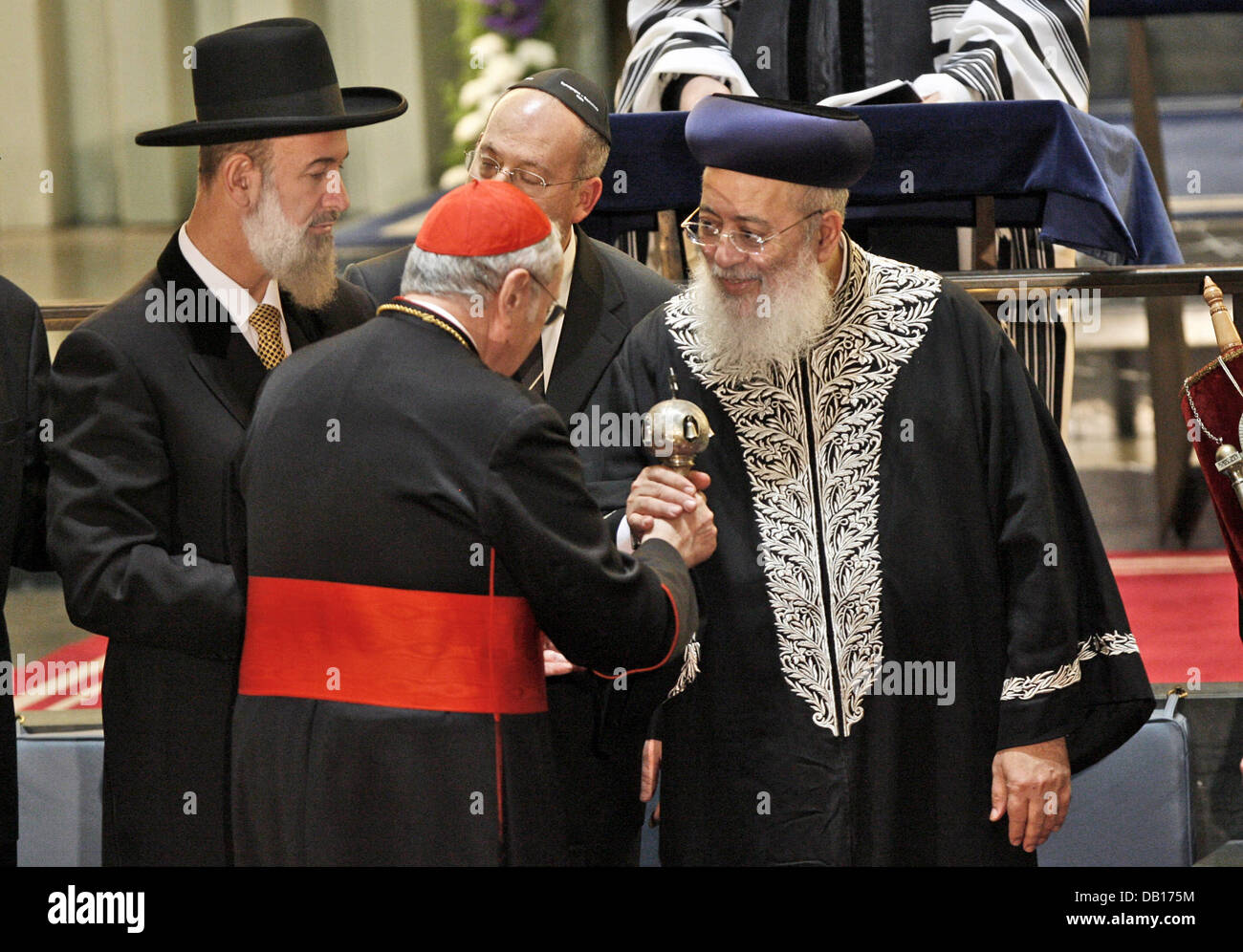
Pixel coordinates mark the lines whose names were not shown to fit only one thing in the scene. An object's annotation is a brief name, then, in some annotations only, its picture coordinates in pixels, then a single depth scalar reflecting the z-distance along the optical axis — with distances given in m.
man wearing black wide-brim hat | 4.80
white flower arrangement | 15.12
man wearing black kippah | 5.53
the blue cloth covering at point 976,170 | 6.28
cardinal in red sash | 4.32
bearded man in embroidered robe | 5.16
